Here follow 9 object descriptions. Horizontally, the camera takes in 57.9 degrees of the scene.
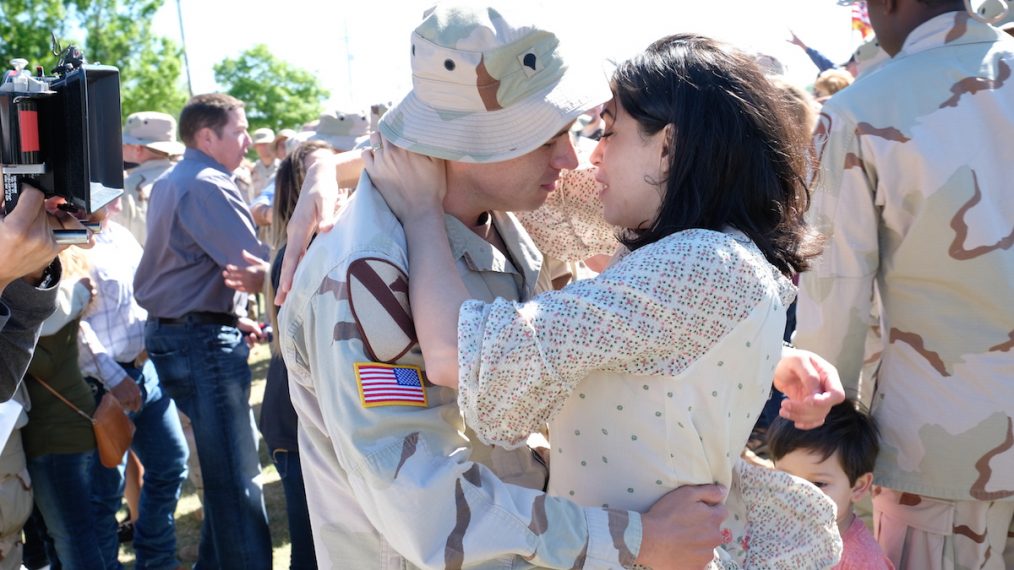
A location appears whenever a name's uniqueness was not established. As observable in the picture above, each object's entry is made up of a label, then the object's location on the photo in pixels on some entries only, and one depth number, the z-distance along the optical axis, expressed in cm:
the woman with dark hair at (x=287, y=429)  399
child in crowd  275
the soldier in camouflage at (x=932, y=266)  260
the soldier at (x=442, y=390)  156
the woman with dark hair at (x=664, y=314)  156
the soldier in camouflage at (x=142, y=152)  797
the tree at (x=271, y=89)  4028
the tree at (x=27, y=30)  2273
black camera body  195
